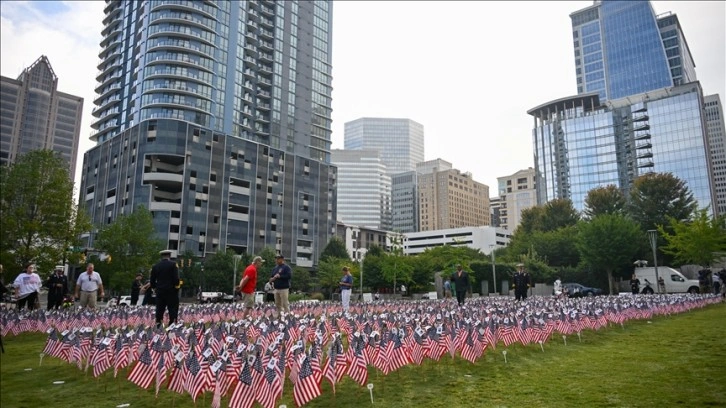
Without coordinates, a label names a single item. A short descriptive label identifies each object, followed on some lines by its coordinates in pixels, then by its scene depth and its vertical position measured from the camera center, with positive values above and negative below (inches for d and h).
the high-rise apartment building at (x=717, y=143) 4421.8 +1326.4
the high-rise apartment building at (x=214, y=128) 2901.1 +1045.9
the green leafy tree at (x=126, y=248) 1786.4 +113.4
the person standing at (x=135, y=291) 861.6 -25.1
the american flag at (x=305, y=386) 227.9 -52.7
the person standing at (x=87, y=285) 628.7 -11.0
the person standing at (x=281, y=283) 599.5 -6.7
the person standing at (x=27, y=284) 602.9 -8.8
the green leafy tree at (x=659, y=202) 2427.4 +401.4
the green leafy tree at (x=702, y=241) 1386.6 +112.4
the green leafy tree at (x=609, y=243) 1983.3 +147.8
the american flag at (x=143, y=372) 267.7 -53.6
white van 1547.7 -10.7
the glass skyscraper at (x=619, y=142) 4471.0 +1423.5
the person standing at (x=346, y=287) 752.3 -15.0
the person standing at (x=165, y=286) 467.2 -8.4
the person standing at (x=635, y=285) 1386.6 -18.7
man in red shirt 578.2 -7.7
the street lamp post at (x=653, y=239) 1269.7 +106.8
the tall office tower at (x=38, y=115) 5285.4 +2123.3
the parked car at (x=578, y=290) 1777.8 -44.9
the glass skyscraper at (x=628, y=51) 5349.4 +2703.6
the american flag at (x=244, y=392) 220.2 -53.4
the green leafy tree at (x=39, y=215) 826.8 +114.6
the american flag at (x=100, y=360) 296.3 -51.8
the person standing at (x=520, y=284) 845.8 -10.1
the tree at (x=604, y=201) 2689.5 +441.5
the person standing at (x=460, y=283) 737.0 -7.5
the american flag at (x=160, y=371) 259.0 -51.8
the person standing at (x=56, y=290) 694.5 -18.9
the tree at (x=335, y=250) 3440.0 +206.5
